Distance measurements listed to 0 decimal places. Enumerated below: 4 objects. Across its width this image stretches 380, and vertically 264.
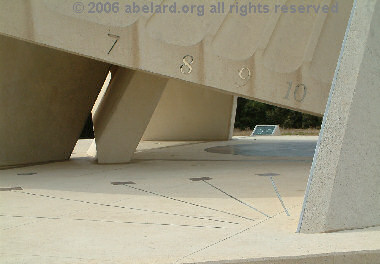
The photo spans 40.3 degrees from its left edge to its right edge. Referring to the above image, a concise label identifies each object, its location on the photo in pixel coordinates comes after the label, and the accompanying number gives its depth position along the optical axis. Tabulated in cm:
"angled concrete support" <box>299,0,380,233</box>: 430
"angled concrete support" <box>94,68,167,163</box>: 1123
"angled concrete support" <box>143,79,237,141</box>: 2214
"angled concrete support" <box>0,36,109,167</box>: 1105
